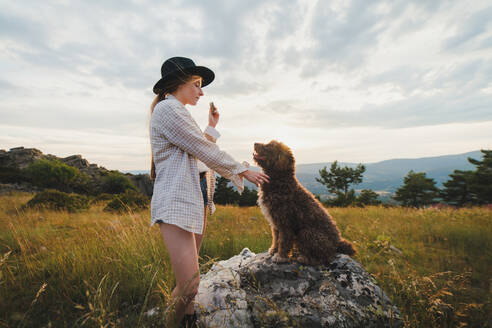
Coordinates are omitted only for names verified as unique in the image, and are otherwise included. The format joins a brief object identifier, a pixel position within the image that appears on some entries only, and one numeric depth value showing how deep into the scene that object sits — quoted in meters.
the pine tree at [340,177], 57.25
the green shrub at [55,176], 38.50
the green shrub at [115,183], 41.41
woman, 2.19
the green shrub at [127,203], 12.15
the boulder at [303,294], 2.35
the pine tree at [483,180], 42.91
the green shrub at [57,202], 11.85
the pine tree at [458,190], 50.41
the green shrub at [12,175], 36.61
